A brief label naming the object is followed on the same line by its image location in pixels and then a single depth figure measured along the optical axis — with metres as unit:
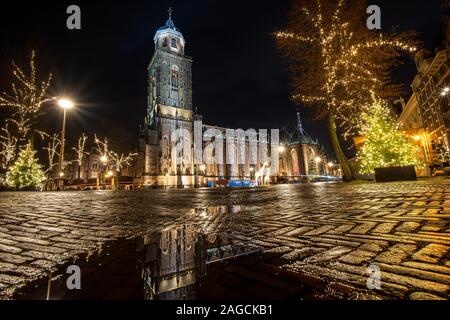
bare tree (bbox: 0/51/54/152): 18.38
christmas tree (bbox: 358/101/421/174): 14.05
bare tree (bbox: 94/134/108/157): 39.06
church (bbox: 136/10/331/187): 39.69
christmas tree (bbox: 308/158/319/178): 53.07
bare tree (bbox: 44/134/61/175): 32.75
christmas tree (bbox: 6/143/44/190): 18.23
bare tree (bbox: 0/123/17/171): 19.77
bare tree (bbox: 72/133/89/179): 39.24
